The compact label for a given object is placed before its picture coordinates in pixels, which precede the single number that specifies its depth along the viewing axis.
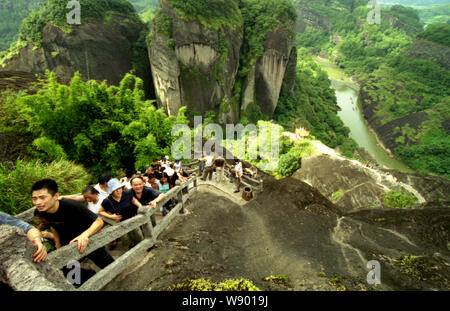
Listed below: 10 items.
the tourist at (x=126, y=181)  6.12
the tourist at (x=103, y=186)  4.61
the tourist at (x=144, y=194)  4.73
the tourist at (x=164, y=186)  6.72
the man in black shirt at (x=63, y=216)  3.00
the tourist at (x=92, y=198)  4.41
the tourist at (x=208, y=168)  10.29
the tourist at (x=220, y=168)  10.23
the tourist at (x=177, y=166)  8.16
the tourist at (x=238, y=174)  9.84
